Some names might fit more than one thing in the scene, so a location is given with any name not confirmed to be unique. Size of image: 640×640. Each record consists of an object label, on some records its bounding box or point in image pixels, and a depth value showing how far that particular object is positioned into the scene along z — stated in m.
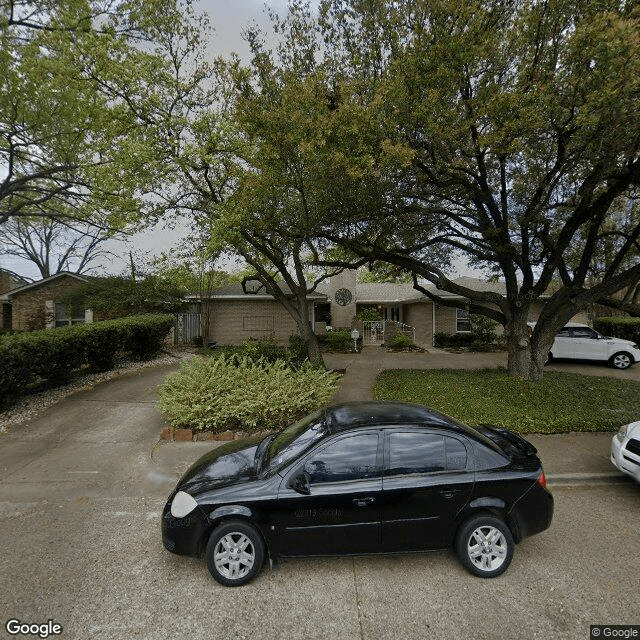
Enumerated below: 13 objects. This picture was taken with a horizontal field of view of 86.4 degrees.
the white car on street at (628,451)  4.21
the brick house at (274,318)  18.67
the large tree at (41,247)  30.16
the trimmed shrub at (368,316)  19.58
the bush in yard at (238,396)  6.01
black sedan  2.98
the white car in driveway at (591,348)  12.12
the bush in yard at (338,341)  17.02
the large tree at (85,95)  7.76
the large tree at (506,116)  5.73
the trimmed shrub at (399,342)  17.05
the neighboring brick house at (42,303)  17.75
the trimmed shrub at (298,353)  10.85
